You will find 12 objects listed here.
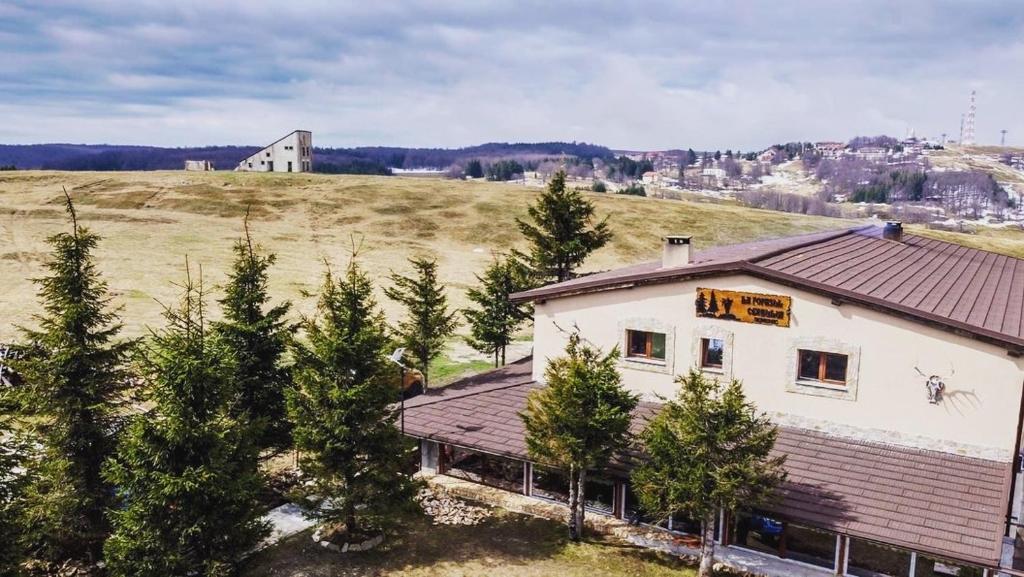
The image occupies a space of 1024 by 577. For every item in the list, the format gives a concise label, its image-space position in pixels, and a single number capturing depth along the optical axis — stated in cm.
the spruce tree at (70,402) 2072
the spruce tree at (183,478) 1834
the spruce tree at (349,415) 2178
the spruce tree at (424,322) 3719
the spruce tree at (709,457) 1903
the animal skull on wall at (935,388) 2150
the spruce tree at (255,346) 2603
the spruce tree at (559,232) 4234
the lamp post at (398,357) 2385
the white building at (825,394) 2023
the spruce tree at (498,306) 4125
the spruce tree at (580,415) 2148
